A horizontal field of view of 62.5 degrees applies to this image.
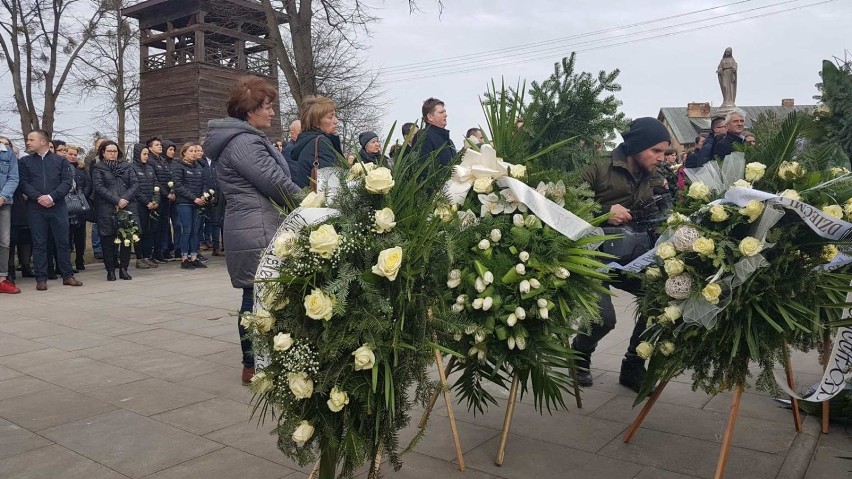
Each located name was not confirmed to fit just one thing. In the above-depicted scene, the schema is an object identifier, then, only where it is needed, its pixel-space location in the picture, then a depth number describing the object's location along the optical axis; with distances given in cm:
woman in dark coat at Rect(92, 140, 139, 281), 1036
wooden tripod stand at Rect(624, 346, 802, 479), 315
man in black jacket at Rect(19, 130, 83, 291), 931
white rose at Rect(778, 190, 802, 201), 321
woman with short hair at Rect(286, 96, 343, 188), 502
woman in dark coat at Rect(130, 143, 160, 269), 1143
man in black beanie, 456
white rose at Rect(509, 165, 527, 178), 351
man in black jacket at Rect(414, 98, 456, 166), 615
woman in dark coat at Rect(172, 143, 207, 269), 1183
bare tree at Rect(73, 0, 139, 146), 2955
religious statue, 2675
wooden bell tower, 2466
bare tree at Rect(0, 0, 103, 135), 2780
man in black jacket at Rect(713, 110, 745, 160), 853
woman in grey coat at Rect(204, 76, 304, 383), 461
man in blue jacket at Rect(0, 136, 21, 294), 911
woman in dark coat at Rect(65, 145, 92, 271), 1139
